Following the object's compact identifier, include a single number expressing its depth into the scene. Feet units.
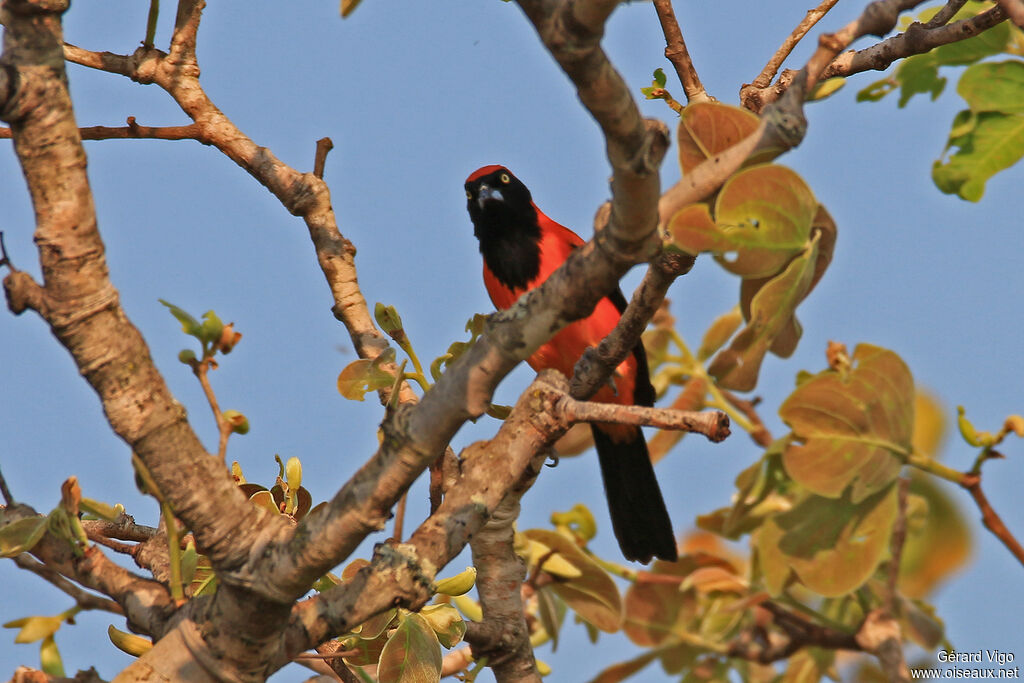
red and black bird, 30.99
